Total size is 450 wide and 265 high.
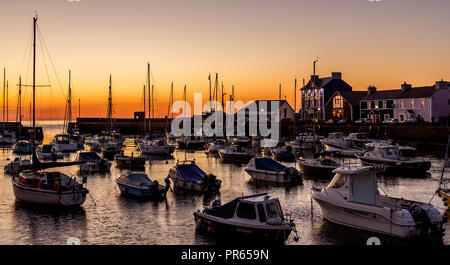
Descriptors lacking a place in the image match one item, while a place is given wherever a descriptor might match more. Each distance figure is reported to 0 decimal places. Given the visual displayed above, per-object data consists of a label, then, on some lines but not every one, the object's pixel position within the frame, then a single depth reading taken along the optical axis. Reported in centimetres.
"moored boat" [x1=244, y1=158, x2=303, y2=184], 3919
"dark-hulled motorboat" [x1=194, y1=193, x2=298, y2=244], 2012
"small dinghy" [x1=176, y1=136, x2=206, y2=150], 8731
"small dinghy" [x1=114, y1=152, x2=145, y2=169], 5262
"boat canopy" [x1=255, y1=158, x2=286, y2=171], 4090
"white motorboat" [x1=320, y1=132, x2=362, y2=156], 6549
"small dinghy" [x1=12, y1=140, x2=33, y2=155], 7375
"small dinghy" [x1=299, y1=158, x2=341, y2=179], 4312
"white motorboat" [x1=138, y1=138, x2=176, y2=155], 7131
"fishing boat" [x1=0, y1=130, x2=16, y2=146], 9200
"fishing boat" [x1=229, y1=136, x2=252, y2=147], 9200
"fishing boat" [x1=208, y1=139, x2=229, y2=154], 7438
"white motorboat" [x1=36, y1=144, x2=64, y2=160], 6300
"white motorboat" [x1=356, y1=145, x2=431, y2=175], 4650
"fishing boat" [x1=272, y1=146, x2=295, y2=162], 6109
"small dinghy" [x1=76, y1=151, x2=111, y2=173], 4831
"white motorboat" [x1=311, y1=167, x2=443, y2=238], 2128
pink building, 9469
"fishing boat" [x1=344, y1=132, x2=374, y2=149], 7669
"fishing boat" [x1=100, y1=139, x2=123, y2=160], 6848
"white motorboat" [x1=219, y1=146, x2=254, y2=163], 5991
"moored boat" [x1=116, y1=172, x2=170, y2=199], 3222
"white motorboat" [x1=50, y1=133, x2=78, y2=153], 7900
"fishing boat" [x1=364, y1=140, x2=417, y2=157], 5948
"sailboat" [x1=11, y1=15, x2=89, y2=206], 2870
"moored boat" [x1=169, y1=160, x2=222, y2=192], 3484
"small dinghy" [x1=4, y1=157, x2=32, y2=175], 4484
